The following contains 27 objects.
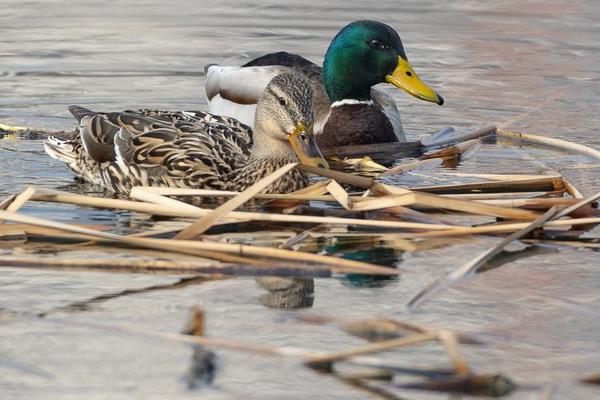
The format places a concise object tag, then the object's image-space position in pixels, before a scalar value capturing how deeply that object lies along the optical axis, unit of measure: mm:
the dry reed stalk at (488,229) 12414
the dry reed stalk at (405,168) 15305
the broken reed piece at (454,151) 16812
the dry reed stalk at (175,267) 11203
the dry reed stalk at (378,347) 8922
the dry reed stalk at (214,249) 11273
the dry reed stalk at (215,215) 11961
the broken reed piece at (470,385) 8797
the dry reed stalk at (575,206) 12469
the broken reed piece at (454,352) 8859
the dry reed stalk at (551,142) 15375
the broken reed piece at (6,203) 12312
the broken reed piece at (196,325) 9578
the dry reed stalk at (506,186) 14078
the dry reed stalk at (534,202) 13059
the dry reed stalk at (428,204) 12656
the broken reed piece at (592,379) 8969
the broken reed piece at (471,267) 10617
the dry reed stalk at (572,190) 13414
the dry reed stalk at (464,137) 17720
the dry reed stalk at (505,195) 13570
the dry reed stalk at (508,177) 14117
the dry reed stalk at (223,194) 13172
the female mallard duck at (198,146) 14133
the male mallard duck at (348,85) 18922
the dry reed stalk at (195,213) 12281
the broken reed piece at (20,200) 12117
